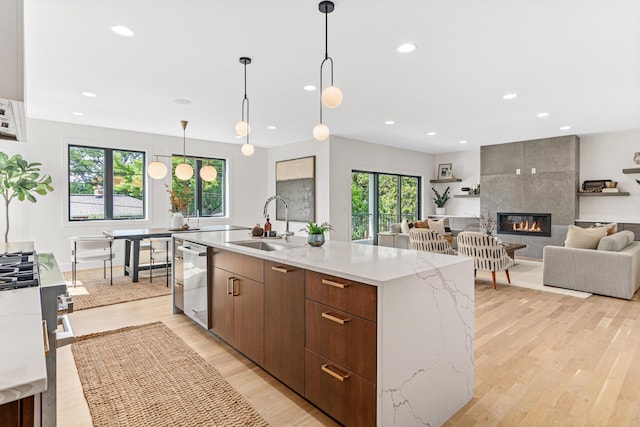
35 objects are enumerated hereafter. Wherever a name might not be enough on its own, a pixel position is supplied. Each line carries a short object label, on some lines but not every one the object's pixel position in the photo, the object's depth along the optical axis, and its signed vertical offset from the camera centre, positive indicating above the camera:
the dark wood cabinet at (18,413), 0.69 -0.42
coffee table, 5.57 -0.65
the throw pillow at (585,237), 4.52 -0.37
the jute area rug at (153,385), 1.92 -1.17
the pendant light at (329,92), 2.36 +0.83
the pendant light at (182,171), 5.04 +0.52
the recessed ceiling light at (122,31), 2.69 +1.40
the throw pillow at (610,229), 4.84 -0.30
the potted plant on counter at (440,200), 9.23 +0.22
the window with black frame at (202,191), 7.09 +0.34
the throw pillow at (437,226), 6.76 -0.36
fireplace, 7.18 -0.32
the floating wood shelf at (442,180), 8.96 +0.73
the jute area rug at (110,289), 4.14 -1.13
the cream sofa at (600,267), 4.11 -0.74
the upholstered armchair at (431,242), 4.97 -0.50
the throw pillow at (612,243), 4.25 -0.43
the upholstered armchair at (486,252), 4.62 -0.60
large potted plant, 4.77 +0.36
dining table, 4.68 -0.42
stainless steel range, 1.25 -0.36
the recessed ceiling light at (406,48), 2.98 +1.41
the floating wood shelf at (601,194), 6.43 +0.29
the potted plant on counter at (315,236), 2.65 -0.22
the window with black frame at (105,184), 6.02 +0.41
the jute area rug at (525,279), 4.49 -1.06
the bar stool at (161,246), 5.07 -0.59
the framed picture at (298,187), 7.18 +0.44
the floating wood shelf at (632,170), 6.23 +0.71
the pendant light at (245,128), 3.29 +0.79
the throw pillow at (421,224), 6.58 -0.31
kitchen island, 1.57 -0.64
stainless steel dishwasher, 3.01 -0.69
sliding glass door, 7.84 +0.15
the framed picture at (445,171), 9.17 +1.01
